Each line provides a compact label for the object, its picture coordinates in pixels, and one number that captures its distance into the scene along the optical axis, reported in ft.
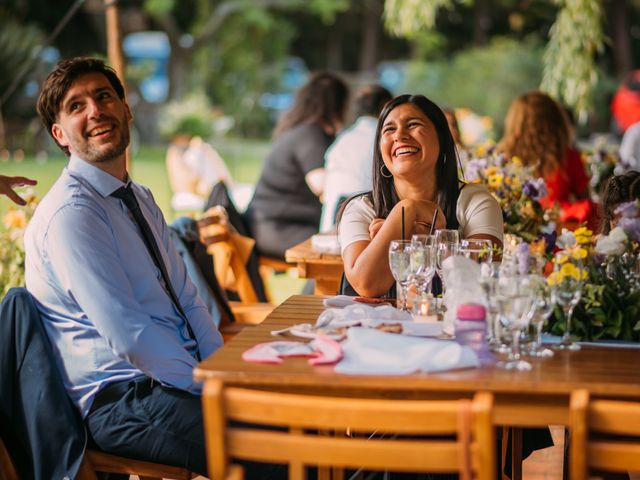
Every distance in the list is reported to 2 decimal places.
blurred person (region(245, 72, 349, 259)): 20.10
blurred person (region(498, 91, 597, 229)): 19.63
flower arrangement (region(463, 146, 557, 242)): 15.24
